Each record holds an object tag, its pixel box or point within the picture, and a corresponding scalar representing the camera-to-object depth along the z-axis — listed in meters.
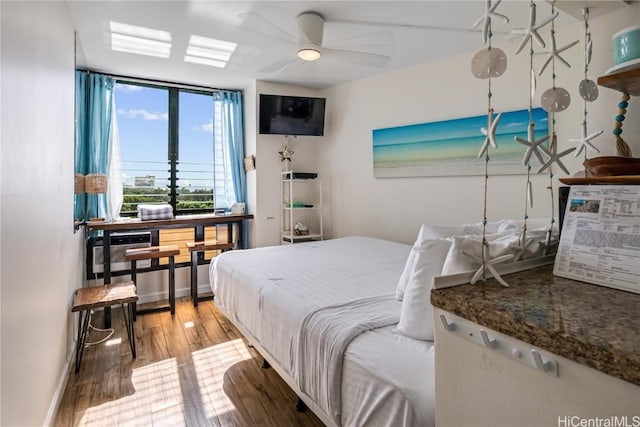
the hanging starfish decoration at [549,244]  1.08
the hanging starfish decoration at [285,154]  4.40
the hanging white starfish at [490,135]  0.80
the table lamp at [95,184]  3.25
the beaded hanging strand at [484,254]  0.85
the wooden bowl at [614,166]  0.93
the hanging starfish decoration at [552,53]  1.01
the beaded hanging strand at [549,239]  1.04
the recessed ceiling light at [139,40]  2.75
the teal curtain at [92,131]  3.52
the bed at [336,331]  1.13
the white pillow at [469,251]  0.91
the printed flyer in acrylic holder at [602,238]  0.80
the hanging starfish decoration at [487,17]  0.84
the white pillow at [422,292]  1.33
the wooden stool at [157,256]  3.46
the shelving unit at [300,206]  4.36
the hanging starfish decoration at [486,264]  0.83
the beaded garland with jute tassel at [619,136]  1.29
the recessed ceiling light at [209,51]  2.98
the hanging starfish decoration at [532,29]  0.91
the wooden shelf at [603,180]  0.85
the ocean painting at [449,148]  2.88
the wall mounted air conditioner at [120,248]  3.59
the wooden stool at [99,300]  2.50
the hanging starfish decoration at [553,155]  0.90
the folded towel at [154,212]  3.77
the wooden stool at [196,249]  3.84
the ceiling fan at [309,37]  2.41
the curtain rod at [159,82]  3.81
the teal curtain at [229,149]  4.41
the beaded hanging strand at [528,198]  0.93
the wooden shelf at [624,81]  0.97
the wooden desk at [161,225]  3.36
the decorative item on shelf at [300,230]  4.35
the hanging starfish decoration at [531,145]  0.84
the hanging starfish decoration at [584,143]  1.22
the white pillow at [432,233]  1.71
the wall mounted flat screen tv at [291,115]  4.04
